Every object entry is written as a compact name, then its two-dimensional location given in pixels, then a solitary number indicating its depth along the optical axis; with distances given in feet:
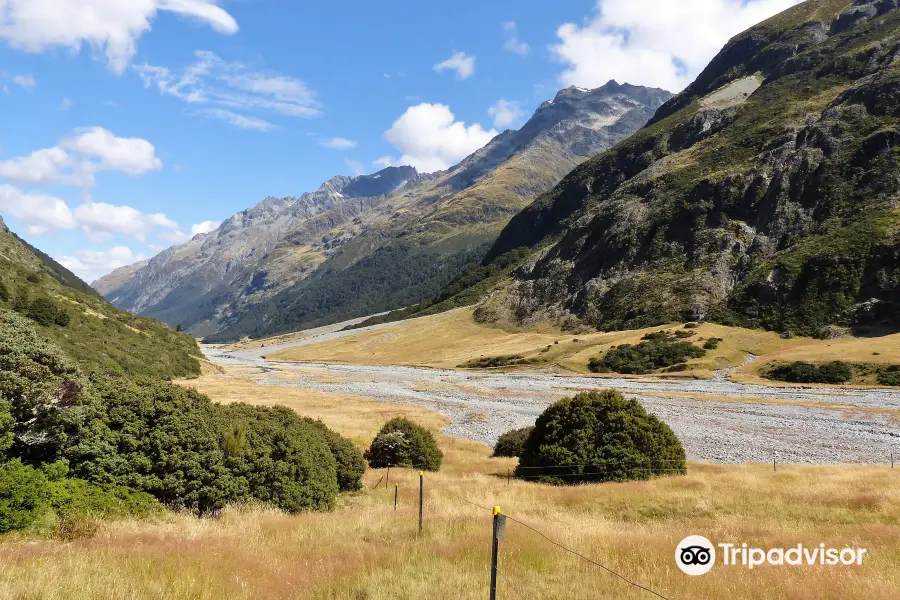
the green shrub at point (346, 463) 58.23
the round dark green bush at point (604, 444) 64.23
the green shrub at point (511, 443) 93.97
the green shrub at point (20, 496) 29.12
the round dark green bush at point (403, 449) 79.36
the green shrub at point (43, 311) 149.38
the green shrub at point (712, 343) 249.55
